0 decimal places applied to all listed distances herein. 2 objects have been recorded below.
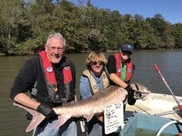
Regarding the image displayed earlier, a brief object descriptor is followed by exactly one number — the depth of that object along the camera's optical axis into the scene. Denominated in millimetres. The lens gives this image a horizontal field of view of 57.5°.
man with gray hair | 1726
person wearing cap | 2425
